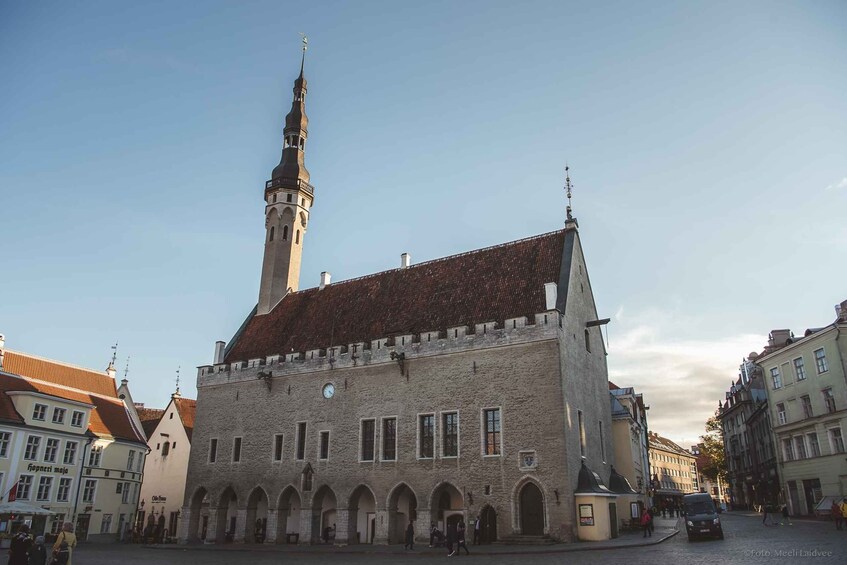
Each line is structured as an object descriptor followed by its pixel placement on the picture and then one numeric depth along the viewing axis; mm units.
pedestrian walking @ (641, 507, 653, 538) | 25328
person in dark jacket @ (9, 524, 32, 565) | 12859
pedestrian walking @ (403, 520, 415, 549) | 24141
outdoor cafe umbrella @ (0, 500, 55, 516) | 28328
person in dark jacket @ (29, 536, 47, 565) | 12541
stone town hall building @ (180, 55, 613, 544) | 25438
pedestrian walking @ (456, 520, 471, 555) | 21625
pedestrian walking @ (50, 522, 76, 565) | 12384
